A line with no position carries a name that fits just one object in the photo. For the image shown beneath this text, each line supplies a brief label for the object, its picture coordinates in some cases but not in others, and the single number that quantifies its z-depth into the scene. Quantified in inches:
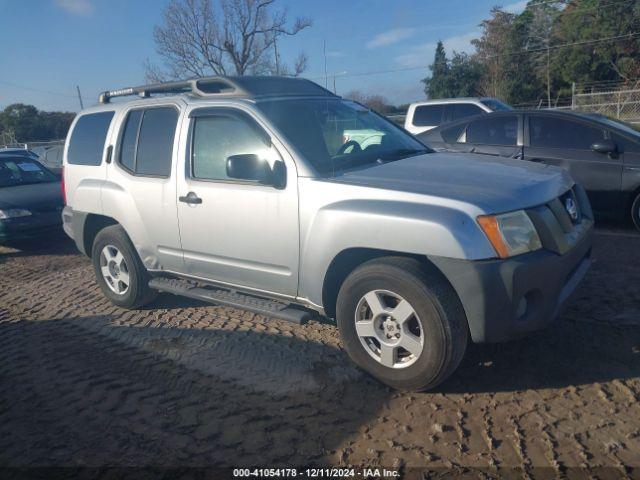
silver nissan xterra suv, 118.3
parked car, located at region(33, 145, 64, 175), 596.4
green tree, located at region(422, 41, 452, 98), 1644.9
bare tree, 1221.7
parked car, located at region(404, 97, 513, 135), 439.8
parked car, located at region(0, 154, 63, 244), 304.8
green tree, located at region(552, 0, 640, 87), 1435.8
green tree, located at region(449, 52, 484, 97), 1631.4
